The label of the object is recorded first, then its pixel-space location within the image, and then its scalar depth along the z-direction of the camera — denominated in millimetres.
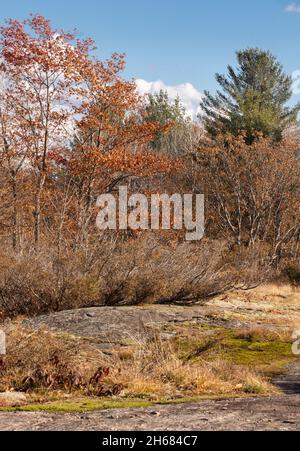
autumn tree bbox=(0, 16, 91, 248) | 27000
